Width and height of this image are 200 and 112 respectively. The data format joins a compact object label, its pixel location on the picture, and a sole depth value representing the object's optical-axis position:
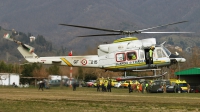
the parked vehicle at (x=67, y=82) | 79.86
